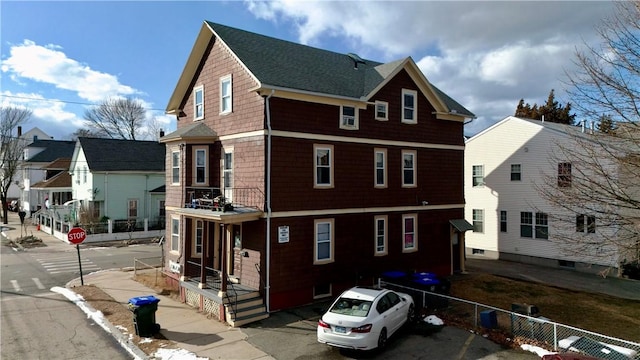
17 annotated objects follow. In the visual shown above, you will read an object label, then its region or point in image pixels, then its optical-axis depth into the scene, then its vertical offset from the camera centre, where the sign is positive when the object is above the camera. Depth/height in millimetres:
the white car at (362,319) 11438 -3875
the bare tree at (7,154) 48594 +4212
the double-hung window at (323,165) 17500 +898
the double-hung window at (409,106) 20828 +4030
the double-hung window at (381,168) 19844 +857
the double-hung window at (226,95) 18031 +4077
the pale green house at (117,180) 37688 +701
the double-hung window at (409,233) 20719 -2438
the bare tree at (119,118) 67106 +11532
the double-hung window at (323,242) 17328 -2370
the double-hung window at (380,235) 19500 -2338
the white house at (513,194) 24984 -645
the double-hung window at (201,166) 18797 +954
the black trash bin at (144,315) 13281 -4143
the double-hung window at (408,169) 20906 +847
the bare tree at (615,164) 11047 +535
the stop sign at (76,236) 18156 -2158
